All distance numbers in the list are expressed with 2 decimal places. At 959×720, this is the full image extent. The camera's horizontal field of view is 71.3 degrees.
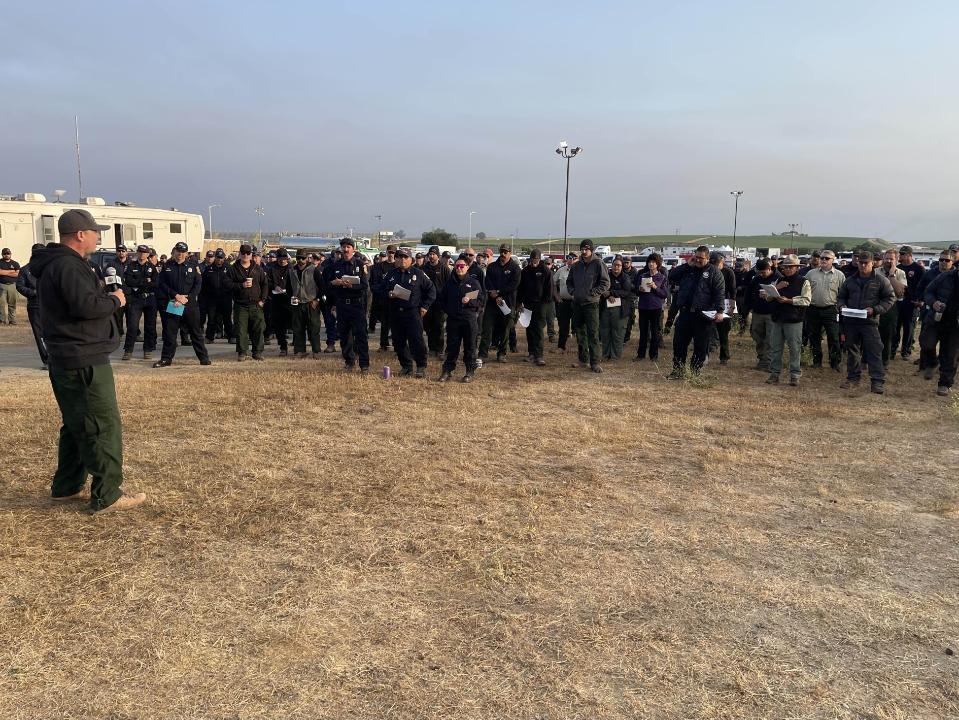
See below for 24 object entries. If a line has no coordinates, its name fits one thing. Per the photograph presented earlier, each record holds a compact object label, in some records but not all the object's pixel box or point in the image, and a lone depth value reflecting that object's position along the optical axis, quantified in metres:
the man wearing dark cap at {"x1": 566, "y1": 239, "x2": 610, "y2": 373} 10.19
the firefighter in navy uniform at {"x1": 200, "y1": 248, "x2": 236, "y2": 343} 12.52
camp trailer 26.61
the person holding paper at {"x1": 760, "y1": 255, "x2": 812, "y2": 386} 9.28
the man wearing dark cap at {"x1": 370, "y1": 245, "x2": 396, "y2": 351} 11.99
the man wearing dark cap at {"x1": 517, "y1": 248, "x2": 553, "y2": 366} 11.12
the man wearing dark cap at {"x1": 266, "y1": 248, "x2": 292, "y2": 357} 11.87
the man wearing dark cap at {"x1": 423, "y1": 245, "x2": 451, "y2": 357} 12.14
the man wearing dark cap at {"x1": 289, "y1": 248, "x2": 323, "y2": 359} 11.70
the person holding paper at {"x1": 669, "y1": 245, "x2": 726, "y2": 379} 9.29
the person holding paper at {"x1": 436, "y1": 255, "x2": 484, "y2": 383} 9.39
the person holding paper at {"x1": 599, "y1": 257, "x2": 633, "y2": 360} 11.46
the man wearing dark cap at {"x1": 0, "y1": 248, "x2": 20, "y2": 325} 15.68
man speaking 4.20
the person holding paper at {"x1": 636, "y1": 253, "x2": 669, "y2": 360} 11.48
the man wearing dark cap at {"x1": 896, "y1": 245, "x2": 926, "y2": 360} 11.05
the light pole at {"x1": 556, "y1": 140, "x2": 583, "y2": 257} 34.44
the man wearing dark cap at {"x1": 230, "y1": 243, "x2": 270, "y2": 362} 10.77
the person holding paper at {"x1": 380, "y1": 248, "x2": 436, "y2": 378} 9.62
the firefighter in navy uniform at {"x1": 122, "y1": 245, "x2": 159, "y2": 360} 11.06
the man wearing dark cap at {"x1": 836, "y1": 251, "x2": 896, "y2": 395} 8.94
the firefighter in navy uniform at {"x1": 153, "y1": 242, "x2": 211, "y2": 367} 10.31
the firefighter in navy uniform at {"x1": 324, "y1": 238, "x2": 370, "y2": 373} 9.87
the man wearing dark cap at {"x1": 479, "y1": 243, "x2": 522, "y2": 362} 11.13
